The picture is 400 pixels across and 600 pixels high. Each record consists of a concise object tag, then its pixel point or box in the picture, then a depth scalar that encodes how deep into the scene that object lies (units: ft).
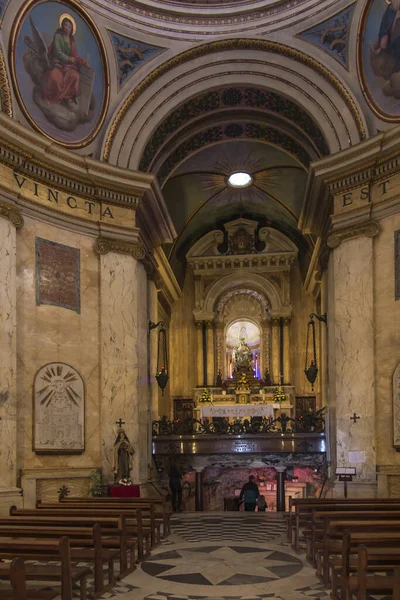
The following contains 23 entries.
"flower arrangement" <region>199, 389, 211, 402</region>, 79.15
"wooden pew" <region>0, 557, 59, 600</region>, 15.58
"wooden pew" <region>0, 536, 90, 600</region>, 18.88
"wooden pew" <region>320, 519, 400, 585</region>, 20.13
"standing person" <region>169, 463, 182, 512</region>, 56.54
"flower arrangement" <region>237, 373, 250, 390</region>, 80.97
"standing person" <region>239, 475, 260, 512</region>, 50.60
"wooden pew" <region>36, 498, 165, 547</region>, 28.84
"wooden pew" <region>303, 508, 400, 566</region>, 25.67
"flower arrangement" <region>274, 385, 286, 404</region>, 78.59
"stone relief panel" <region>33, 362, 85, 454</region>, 43.93
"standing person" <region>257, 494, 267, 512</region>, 54.08
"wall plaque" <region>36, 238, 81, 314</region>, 45.14
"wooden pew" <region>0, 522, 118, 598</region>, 21.99
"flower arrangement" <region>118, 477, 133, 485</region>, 46.00
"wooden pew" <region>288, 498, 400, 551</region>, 29.22
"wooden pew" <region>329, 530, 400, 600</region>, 18.37
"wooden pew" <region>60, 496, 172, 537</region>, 33.37
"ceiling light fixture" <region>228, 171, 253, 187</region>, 76.43
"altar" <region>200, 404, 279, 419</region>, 59.93
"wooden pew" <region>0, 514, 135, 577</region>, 24.80
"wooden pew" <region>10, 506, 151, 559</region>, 27.61
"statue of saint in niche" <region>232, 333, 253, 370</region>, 84.38
